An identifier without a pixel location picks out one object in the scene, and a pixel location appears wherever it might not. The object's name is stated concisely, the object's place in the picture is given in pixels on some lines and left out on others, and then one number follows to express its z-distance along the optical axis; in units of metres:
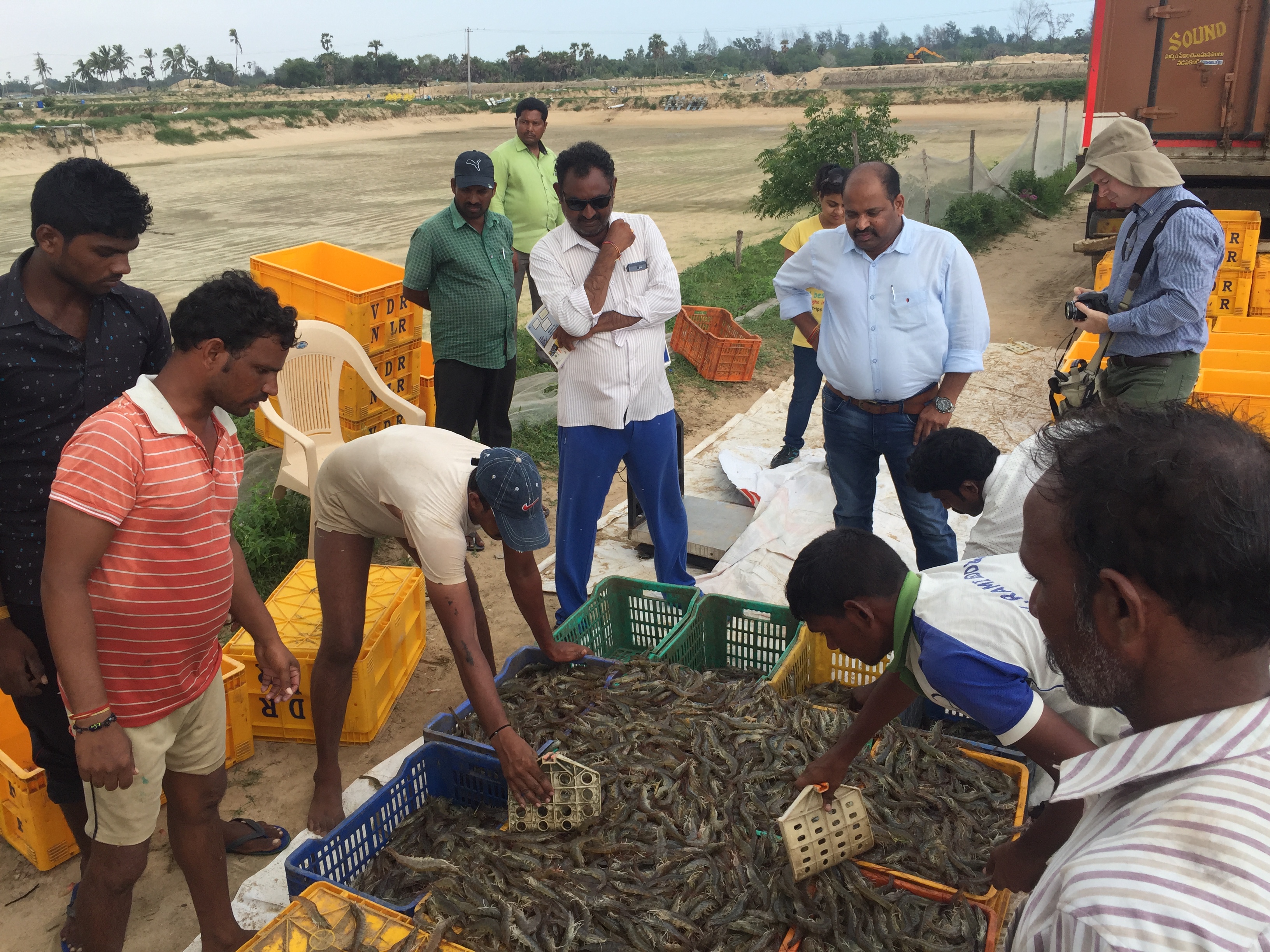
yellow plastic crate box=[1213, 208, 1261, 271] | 8.05
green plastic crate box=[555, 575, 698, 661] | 4.44
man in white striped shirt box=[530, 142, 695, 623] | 4.46
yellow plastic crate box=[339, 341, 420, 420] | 6.24
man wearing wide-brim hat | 4.50
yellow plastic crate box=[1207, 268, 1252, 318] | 8.30
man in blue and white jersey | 2.40
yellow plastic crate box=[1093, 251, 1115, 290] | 8.26
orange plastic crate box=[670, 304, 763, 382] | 8.88
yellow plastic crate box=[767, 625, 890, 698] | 3.99
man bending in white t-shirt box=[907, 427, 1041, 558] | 3.55
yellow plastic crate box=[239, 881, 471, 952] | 2.50
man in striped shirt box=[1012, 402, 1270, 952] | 0.97
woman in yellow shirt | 6.52
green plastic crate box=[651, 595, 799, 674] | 4.23
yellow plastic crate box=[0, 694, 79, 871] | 3.35
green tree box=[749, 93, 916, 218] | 12.98
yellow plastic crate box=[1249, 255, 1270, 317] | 8.38
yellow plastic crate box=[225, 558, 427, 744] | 4.16
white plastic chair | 5.66
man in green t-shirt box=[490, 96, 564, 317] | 7.50
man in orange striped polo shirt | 2.40
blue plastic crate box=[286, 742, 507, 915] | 2.90
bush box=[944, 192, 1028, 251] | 15.01
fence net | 15.04
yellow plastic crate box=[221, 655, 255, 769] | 3.91
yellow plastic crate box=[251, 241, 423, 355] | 6.13
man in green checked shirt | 5.61
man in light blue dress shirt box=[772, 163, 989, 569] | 4.29
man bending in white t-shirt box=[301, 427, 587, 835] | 3.04
